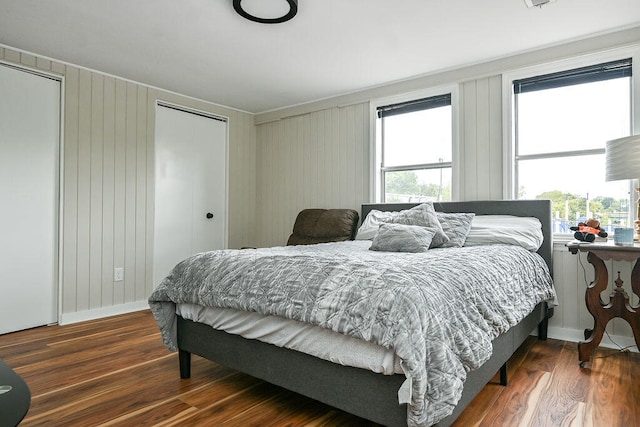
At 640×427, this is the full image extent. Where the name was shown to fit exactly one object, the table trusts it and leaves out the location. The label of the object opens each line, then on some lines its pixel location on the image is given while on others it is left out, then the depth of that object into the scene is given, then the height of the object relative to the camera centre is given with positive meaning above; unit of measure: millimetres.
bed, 1410 -673
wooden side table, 2426 -533
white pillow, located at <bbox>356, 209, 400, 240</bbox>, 3484 -68
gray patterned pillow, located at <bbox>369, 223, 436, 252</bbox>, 2598 -155
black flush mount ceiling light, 2447 +1325
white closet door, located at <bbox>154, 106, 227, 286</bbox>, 4262 +341
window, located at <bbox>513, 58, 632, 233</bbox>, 2932 +626
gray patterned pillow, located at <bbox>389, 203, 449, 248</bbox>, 2824 -26
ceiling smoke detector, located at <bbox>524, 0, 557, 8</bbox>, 2445 +1335
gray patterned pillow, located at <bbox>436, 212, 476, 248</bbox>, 2852 -79
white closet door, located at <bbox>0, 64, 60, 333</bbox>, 3195 +150
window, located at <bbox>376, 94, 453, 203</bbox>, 3758 +664
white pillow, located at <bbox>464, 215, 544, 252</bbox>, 2801 -122
